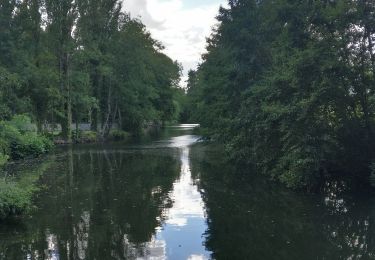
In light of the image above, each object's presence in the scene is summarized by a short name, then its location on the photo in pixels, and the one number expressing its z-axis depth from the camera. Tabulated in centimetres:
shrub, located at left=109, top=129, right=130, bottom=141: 5328
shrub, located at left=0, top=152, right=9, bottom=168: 2089
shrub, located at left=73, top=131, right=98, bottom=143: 4722
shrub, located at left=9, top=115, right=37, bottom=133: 3132
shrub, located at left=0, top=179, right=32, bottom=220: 1202
